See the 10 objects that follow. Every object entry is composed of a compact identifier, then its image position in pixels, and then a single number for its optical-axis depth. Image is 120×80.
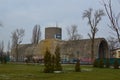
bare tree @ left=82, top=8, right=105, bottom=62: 69.44
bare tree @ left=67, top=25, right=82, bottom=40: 96.19
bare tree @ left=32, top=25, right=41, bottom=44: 109.46
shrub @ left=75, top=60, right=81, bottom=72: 34.59
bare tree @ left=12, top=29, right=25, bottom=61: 96.79
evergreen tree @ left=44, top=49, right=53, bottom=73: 32.09
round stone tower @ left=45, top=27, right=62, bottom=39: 97.56
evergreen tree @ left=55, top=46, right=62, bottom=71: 34.32
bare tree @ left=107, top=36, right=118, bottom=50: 90.95
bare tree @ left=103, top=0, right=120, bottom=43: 14.21
